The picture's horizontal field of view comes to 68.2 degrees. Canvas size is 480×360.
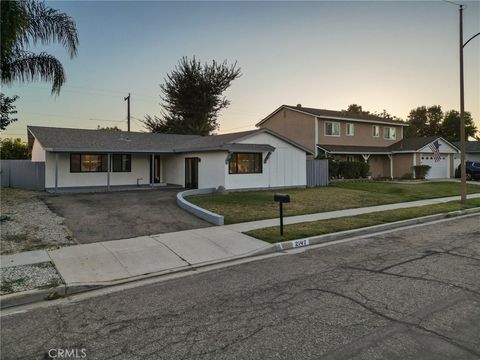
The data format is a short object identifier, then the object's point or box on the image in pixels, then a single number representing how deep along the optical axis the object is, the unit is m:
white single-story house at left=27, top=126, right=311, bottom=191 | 21.44
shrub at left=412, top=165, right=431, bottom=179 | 34.66
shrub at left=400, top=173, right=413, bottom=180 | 34.81
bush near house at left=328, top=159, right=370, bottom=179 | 29.64
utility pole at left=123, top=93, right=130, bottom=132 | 40.36
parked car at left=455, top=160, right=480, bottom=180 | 33.66
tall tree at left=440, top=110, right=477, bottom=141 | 67.88
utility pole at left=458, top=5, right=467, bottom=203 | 17.36
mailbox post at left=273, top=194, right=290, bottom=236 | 10.23
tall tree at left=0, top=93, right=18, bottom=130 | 17.75
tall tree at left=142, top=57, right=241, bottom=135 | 45.12
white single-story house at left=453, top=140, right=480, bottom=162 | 44.01
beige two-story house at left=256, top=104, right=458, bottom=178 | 33.38
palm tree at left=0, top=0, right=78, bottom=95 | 13.44
